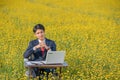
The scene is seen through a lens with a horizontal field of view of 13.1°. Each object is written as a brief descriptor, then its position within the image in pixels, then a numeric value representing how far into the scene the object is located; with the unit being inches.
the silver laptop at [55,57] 251.4
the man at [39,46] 265.4
